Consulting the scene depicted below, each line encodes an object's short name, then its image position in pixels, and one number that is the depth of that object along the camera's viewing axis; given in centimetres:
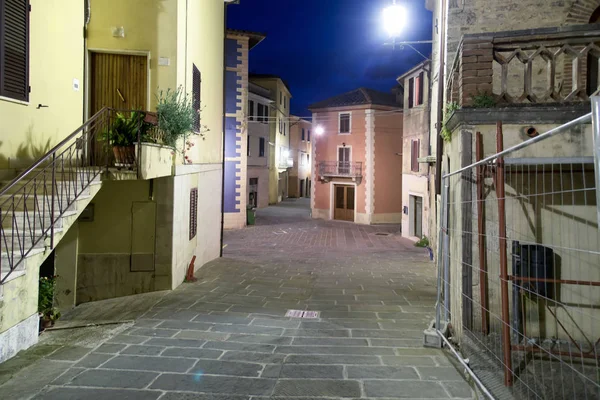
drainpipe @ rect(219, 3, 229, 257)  1575
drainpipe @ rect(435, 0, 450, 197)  1166
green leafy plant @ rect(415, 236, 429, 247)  1952
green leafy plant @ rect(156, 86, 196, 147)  885
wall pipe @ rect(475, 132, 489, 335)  585
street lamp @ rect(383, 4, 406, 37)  1301
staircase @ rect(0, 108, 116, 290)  518
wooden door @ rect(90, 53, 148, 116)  966
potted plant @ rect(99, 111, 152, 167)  773
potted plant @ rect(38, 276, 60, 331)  646
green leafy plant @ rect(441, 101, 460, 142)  709
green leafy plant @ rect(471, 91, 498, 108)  598
